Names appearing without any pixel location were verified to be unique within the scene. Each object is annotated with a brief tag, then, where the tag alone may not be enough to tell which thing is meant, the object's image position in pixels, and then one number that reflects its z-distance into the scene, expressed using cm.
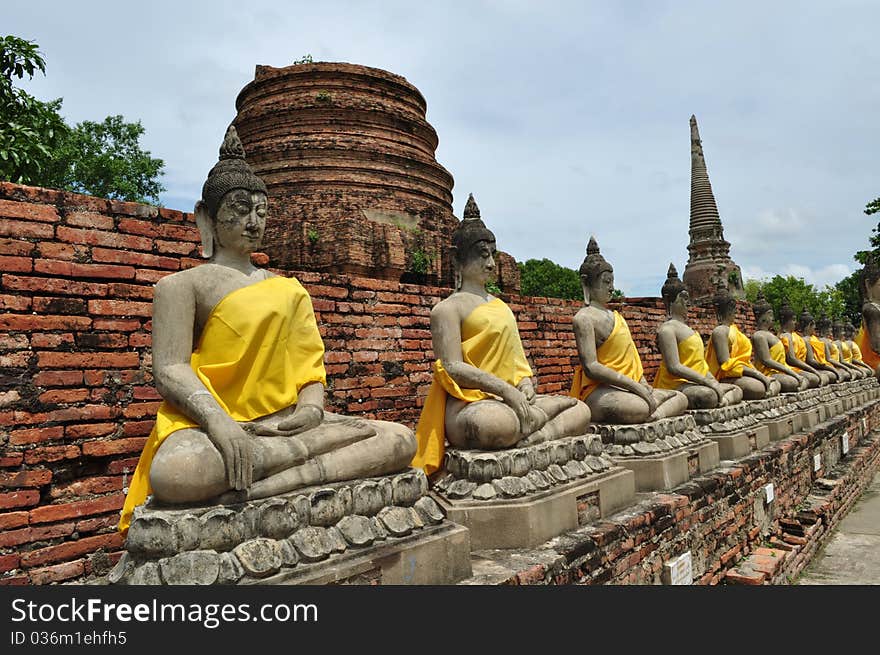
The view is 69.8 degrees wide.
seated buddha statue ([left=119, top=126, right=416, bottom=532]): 225
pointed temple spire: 1909
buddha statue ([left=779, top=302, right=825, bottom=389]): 943
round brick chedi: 1034
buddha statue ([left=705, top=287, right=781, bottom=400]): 678
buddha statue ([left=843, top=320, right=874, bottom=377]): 1247
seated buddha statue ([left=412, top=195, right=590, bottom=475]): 344
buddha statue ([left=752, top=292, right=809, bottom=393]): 837
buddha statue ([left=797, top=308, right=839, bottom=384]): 1030
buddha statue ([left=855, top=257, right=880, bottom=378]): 1100
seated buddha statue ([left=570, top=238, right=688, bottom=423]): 459
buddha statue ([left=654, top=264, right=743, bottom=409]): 573
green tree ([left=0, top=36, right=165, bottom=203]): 1772
